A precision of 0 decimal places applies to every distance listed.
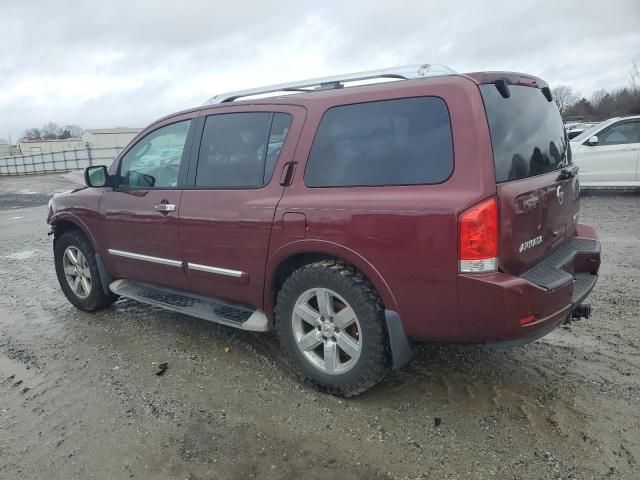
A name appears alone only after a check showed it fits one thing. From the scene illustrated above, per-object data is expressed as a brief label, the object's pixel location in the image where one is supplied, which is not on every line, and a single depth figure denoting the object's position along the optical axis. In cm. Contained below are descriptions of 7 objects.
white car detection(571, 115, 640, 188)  1040
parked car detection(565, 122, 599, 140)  1392
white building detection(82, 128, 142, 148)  5596
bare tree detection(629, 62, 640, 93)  4222
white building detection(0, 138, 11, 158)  6468
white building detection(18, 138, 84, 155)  6575
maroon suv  262
